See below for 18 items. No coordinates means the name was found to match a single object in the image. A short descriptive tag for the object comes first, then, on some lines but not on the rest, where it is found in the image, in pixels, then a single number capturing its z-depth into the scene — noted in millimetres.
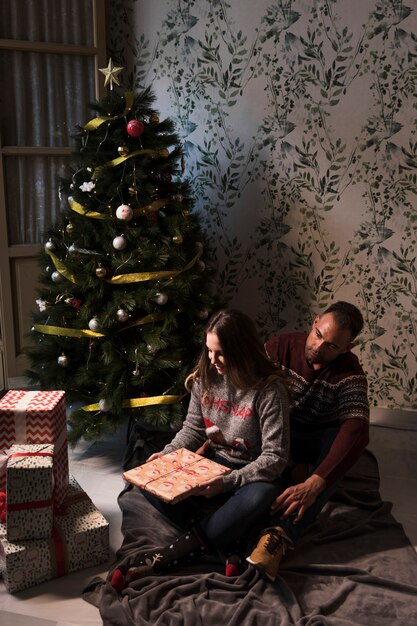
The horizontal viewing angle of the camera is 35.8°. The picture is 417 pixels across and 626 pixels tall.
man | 2029
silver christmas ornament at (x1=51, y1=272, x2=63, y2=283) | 2703
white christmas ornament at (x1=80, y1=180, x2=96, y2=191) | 2576
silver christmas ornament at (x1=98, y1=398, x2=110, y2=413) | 2605
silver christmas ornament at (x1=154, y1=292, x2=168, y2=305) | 2543
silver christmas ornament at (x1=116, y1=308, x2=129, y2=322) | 2531
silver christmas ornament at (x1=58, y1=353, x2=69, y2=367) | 2684
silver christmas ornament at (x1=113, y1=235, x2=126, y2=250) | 2502
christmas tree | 2561
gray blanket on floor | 1784
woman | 1978
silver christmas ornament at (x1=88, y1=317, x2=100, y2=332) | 2566
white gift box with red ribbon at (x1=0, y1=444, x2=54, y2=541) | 1902
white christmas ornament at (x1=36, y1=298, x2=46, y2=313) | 2740
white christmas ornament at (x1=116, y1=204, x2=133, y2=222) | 2486
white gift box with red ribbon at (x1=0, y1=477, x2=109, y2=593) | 1920
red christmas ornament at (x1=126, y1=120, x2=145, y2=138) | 2516
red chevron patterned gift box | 2119
